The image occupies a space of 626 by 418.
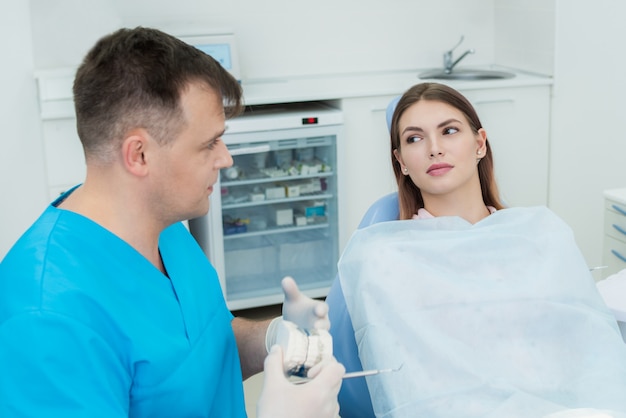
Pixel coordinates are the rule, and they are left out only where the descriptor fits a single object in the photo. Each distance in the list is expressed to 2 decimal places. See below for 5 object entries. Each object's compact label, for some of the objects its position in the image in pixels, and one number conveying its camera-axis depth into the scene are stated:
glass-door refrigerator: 3.44
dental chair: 1.89
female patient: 1.67
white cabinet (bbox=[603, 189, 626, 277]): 2.55
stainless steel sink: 3.90
